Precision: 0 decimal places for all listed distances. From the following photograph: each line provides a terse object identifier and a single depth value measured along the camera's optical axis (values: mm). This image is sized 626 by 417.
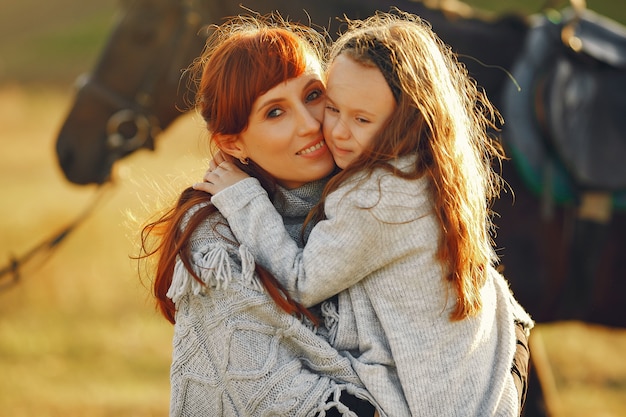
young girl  2605
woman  2635
